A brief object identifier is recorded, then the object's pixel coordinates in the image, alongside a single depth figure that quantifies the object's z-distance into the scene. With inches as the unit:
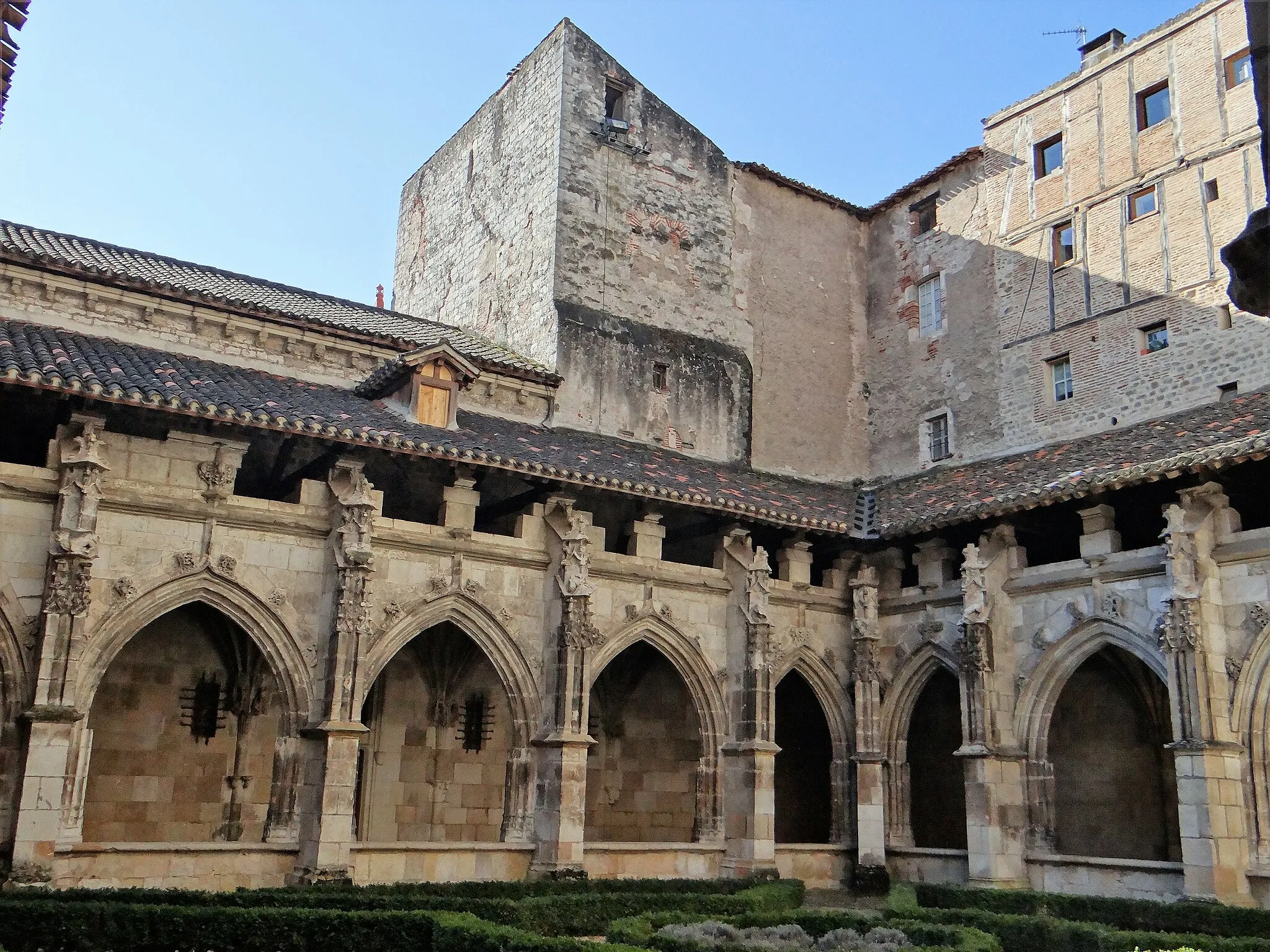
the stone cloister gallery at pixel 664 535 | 600.4
